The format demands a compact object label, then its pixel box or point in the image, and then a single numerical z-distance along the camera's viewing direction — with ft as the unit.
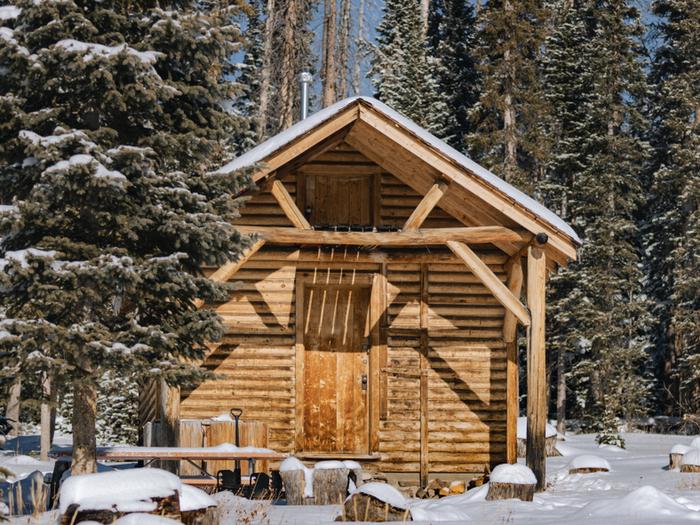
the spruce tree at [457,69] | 152.97
